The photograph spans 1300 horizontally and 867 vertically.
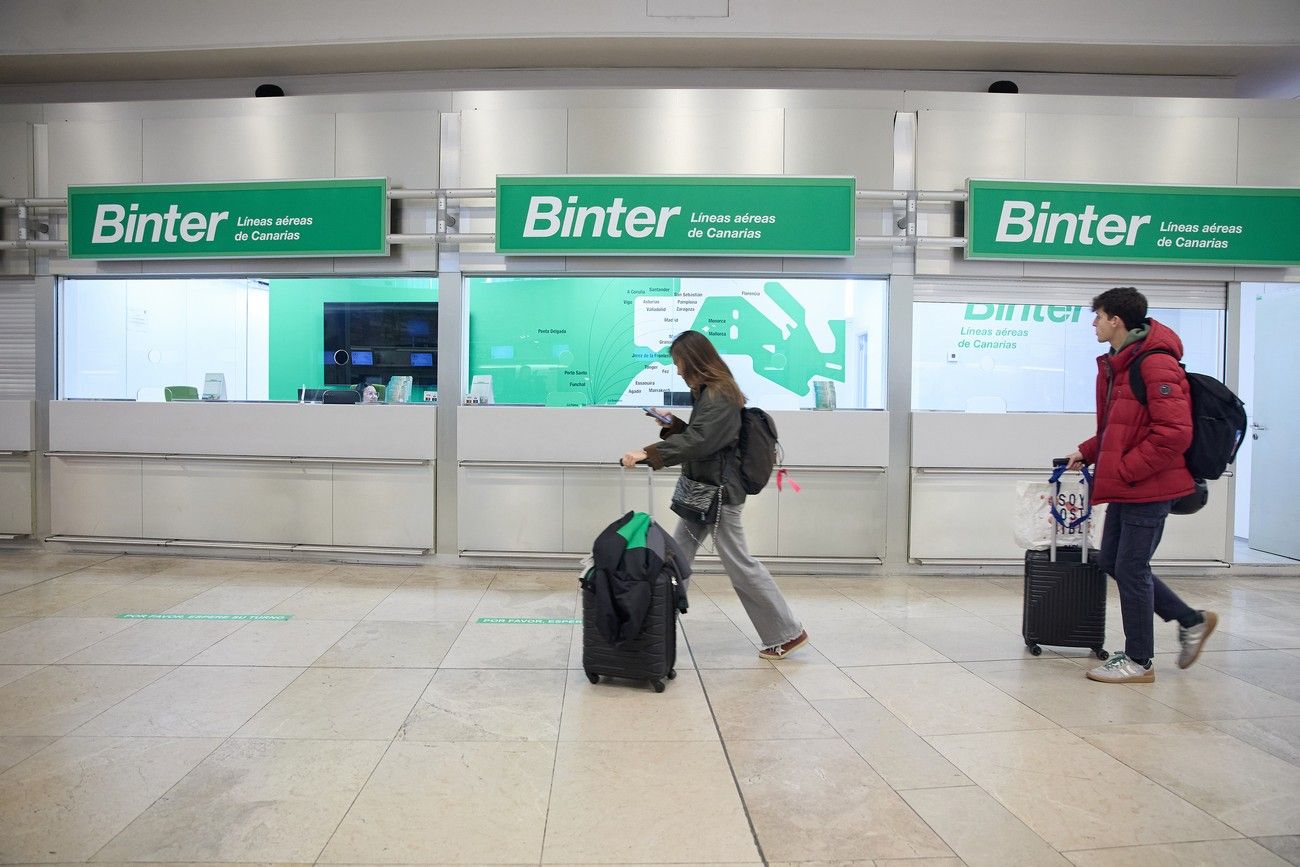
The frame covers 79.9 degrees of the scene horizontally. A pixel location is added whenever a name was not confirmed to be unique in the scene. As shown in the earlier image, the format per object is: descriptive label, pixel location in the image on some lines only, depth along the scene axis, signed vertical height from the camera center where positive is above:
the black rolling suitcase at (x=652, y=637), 3.62 -1.09
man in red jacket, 3.67 -0.26
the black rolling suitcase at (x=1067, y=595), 4.21 -0.99
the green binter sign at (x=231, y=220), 6.68 +1.57
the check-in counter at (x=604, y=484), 6.51 -0.66
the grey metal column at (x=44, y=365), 7.20 +0.29
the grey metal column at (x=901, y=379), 6.62 +0.28
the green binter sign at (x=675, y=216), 6.43 +1.59
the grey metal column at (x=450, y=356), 6.75 +0.41
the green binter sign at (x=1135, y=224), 6.50 +1.61
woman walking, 3.84 -0.27
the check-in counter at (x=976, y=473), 6.57 -0.51
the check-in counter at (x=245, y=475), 6.75 -0.68
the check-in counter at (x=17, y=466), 7.14 -0.66
